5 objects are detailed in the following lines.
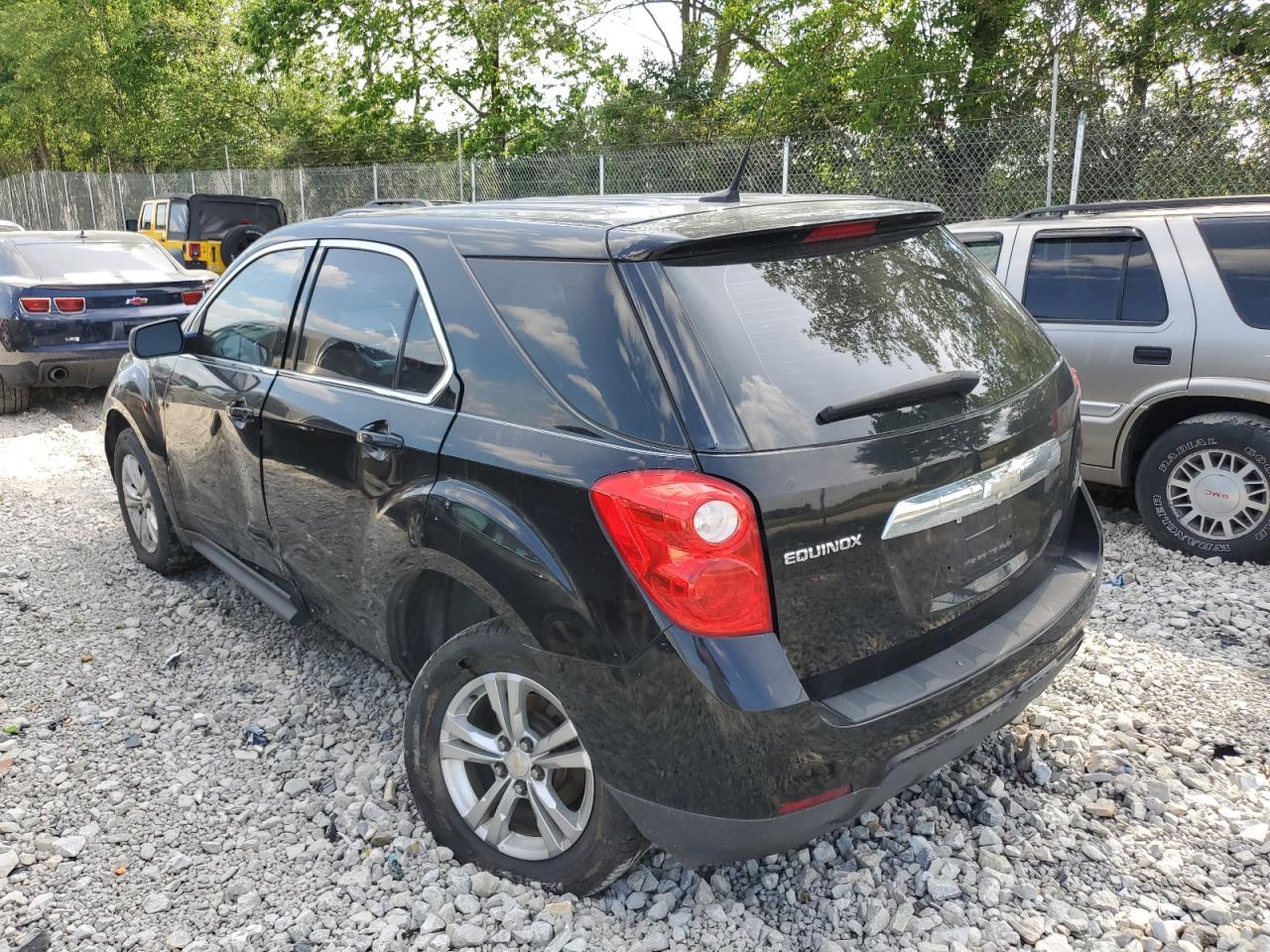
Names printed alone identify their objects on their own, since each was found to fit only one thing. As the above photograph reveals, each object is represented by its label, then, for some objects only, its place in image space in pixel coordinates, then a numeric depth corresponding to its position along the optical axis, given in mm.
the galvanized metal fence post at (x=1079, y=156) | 9969
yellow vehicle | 16531
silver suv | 4723
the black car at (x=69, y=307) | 8281
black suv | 2131
